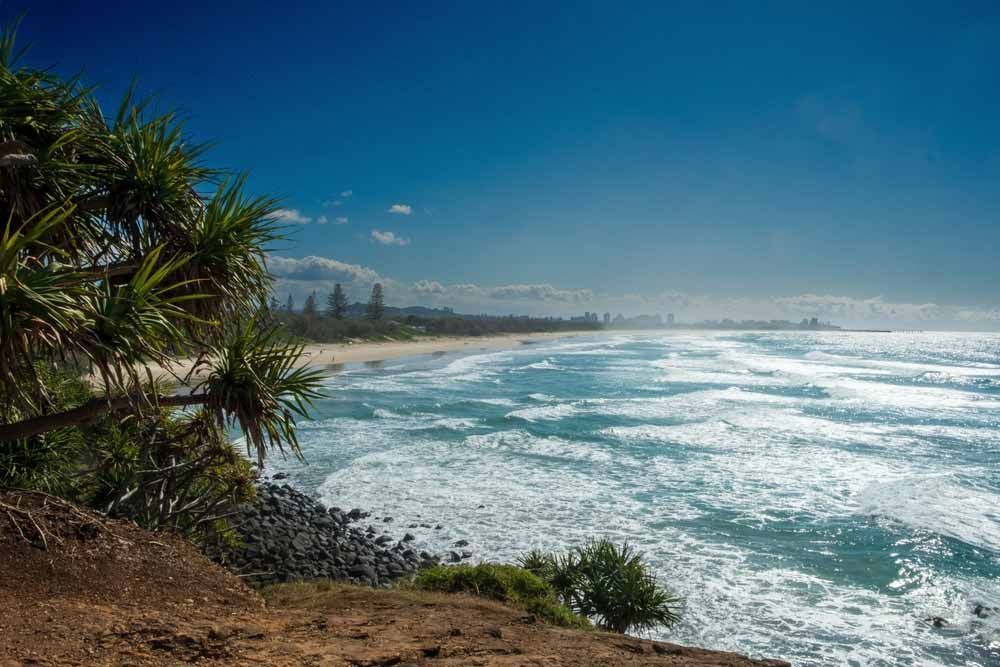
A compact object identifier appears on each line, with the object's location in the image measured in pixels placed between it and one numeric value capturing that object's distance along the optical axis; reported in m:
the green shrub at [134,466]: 6.74
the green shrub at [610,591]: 7.64
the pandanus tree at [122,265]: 4.17
